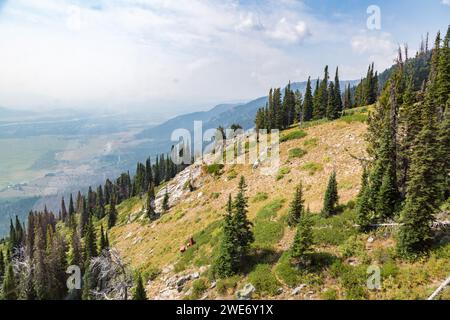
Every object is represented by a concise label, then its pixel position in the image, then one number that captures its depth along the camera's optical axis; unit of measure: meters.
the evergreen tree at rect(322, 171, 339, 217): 26.03
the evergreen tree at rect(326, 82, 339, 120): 71.38
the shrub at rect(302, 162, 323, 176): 39.50
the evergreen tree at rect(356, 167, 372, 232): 21.80
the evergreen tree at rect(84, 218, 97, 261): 42.11
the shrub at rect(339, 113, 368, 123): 54.54
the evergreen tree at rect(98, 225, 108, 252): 40.88
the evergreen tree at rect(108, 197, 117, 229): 89.88
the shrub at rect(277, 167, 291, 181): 42.76
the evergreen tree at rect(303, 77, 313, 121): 95.81
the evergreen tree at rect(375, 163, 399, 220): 22.19
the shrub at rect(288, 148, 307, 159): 47.62
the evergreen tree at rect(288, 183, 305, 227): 26.42
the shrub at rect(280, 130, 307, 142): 57.00
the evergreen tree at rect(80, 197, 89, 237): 111.61
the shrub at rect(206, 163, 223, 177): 59.57
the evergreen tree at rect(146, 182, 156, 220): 64.32
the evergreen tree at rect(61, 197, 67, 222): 153.62
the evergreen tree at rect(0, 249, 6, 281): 63.21
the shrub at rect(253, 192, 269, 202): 38.01
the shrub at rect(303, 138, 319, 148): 49.91
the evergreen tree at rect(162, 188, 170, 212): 63.00
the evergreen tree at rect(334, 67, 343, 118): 85.69
